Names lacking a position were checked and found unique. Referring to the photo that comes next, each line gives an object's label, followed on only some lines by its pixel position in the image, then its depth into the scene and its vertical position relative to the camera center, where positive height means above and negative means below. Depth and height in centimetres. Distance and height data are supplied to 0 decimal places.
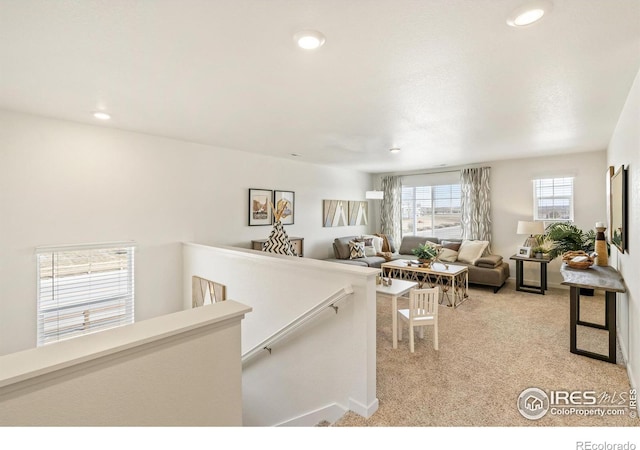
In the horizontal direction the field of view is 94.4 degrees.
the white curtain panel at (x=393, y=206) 765 +52
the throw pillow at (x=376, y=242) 703 -39
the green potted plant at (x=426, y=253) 493 -46
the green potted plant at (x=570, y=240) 501 -24
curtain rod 667 +129
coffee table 466 -87
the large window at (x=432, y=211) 689 +37
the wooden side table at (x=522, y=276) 516 -91
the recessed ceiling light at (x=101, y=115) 310 +119
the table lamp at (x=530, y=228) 529 -4
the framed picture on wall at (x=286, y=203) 557 +45
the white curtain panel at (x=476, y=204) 629 +48
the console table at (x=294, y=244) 500 -32
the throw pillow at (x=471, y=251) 581 -50
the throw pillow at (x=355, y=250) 643 -53
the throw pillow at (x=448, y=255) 607 -61
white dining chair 322 -93
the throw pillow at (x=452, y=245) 628 -41
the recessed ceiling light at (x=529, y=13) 150 +112
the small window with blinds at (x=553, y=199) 550 +51
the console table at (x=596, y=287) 271 -59
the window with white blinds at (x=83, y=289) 326 -74
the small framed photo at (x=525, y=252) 530 -47
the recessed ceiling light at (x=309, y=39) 175 +114
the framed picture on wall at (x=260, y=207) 516 +34
